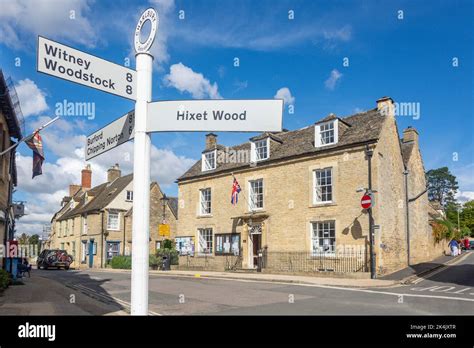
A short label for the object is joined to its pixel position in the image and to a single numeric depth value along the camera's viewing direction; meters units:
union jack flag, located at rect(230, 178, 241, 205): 25.00
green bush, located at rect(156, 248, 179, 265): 31.66
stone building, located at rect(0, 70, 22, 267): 13.62
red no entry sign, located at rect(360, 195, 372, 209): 19.75
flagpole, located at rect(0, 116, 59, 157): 12.18
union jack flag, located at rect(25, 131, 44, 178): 15.28
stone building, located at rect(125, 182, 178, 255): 37.59
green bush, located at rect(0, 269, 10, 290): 12.80
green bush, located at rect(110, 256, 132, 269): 32.59
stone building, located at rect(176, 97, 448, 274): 21.11
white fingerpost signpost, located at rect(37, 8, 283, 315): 4.63
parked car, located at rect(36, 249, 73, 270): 33.12
